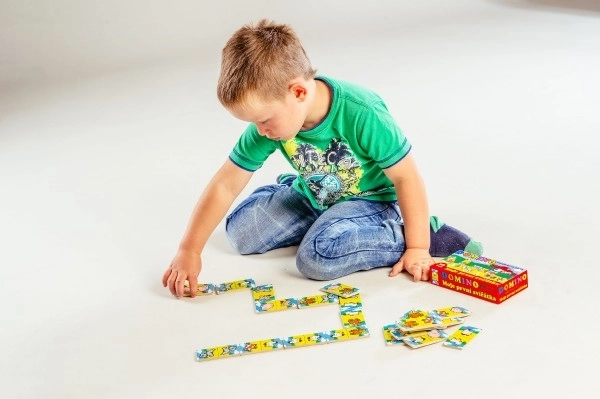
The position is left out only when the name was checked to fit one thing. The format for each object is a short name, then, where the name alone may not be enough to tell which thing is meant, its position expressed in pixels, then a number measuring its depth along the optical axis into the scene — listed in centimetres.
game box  228
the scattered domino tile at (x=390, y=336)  215
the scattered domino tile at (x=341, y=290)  238
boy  228
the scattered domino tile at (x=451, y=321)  219
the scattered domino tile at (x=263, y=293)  241
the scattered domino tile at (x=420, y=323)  217
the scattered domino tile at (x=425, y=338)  212
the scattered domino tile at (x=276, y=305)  236
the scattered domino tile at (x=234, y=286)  249
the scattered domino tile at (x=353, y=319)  224
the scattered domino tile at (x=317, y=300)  236
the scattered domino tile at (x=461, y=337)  211
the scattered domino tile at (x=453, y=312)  224
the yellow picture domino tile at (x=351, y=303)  232
